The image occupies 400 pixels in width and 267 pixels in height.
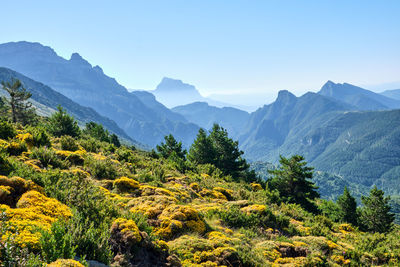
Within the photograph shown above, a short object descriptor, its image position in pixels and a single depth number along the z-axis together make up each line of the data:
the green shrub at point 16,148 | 13.76
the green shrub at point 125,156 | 22.17
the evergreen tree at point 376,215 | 31.39
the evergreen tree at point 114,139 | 56.03
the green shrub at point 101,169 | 15.17
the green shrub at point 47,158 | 13.60
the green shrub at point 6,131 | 16.95
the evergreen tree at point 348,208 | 34.41
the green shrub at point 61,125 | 27.44
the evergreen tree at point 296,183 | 31.86
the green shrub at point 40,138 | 17.38
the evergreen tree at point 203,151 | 40.14
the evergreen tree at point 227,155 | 39.69
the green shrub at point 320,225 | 14.56
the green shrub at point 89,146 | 22.68
